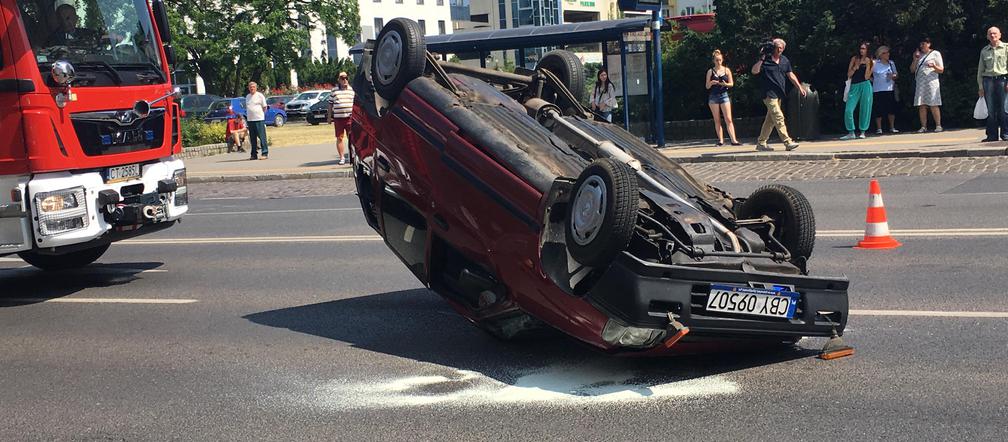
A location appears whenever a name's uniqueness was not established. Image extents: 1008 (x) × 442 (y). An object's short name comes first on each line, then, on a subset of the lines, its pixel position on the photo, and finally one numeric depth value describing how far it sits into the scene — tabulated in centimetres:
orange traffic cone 967
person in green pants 1941
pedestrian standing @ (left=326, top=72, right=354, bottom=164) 2039
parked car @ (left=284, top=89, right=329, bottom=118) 5331
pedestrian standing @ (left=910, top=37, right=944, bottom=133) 1897
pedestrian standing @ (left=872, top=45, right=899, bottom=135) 1970
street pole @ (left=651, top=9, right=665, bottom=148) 2120
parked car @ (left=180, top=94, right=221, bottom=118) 4703
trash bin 2045
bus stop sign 2200
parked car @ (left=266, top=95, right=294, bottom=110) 5059
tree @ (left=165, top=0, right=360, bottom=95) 5819
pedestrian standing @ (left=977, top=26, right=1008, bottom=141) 1719
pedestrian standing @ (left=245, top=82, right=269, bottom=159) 2358
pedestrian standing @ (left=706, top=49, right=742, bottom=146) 1988
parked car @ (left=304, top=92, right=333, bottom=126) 4875
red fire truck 860
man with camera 1811
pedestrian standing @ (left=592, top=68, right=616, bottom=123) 2156
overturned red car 536
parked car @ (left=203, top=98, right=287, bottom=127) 4441
